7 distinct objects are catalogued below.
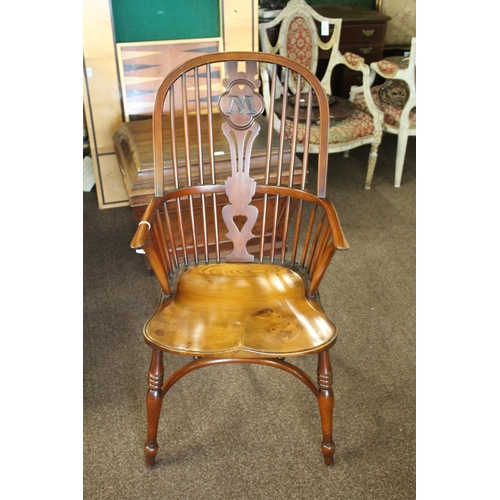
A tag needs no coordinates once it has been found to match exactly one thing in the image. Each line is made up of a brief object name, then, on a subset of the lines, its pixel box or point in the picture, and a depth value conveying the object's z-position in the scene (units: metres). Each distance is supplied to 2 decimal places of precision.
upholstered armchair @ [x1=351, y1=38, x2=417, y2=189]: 2.99
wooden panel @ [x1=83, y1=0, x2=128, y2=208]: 2.53
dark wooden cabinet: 3.84
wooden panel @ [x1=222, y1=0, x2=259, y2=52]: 2.67
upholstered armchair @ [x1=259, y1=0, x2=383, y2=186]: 2.98
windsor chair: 1.33
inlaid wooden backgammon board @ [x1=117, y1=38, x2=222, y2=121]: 2.64
